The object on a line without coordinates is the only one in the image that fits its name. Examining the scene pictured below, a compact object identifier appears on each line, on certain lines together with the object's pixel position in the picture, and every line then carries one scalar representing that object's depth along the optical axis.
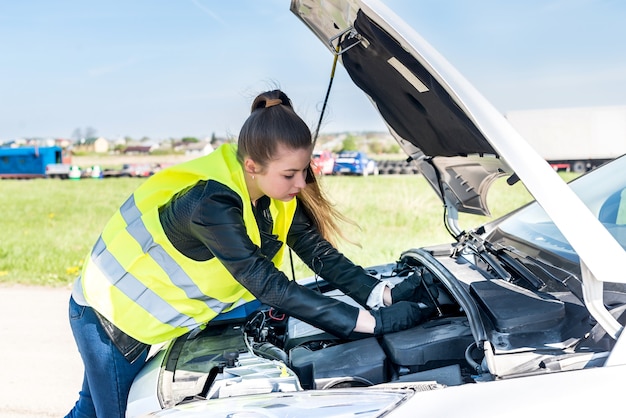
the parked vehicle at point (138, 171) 31.76
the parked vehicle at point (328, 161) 28.07
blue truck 32.75
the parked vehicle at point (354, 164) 28.53
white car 1.52
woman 2.13
